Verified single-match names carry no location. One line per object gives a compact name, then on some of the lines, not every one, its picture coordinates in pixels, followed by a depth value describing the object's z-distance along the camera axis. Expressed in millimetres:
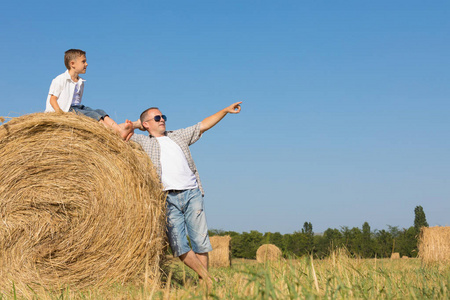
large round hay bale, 5703
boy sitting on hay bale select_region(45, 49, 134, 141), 6074
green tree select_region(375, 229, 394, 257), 26409
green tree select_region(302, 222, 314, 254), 33312
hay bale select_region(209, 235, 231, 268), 16703
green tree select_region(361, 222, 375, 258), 27775
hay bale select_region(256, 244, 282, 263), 19552
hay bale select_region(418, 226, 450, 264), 13312
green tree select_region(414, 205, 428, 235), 40312
